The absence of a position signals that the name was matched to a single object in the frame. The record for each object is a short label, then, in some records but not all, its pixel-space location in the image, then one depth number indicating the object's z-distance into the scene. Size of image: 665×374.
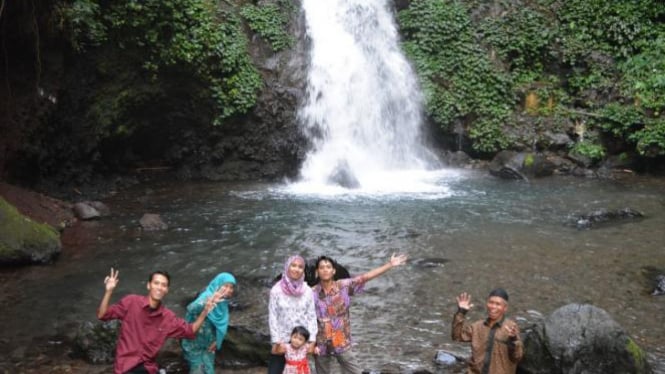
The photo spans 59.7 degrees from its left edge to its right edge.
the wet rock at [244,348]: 6.43
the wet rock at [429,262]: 9.98
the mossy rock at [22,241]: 9.65
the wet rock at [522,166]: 17.97
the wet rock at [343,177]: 16.58
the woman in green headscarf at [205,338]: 5.23
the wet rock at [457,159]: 20.22
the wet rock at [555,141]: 19.55
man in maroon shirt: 4.74
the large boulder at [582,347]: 5.88
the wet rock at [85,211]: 12.88
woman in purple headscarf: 4.90
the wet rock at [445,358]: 6.44
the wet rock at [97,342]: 6.53
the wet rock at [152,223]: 12.24
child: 4.86
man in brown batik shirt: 4.78
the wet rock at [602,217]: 12.52
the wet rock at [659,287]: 8.54
